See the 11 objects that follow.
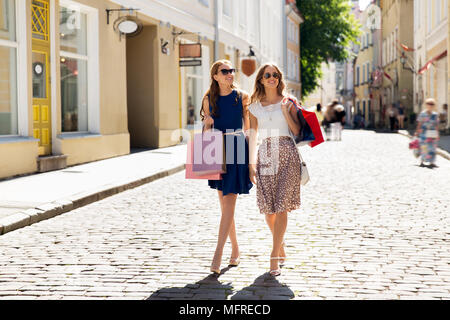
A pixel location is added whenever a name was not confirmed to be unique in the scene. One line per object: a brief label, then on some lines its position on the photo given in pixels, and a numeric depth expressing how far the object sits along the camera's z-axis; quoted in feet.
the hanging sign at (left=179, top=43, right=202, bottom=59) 66.54
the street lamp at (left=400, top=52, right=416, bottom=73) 121.49
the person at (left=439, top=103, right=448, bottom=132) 92.42
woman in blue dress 17.57
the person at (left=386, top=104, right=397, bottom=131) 126.52
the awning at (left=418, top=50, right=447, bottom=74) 91.91
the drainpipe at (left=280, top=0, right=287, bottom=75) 140.24
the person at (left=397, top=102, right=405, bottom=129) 127.24
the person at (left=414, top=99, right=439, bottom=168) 49.11
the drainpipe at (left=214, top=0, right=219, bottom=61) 77.41
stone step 41.22
